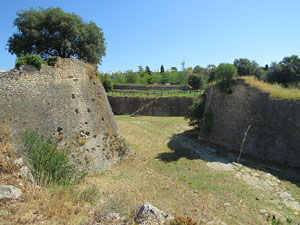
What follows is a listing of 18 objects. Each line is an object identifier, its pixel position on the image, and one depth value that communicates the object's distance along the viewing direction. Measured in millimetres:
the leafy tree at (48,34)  16484
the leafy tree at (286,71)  30906
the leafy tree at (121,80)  70675
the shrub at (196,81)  49572
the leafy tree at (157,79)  67875
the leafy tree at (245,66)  43875
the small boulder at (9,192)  3582
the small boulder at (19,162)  5112
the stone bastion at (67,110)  8125
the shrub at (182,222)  3396
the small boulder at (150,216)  3580
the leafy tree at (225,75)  14328
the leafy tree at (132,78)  67125
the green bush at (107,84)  40969
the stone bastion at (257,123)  11359
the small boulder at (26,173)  4512
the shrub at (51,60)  9867
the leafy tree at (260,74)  37684
